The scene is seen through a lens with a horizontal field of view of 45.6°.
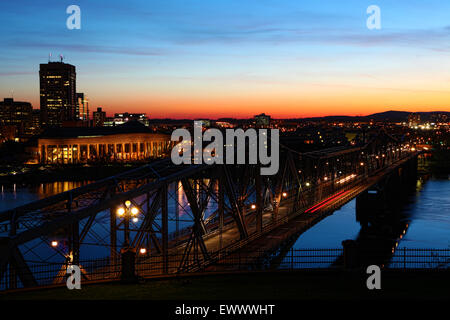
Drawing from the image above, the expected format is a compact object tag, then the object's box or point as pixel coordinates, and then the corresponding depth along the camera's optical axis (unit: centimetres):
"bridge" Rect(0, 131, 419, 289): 2397
